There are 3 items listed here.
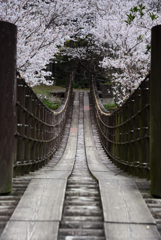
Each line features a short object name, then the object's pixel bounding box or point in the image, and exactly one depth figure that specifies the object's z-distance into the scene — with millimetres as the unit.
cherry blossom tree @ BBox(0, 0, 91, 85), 16328
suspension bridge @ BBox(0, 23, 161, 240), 4449
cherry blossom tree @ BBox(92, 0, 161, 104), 23125
